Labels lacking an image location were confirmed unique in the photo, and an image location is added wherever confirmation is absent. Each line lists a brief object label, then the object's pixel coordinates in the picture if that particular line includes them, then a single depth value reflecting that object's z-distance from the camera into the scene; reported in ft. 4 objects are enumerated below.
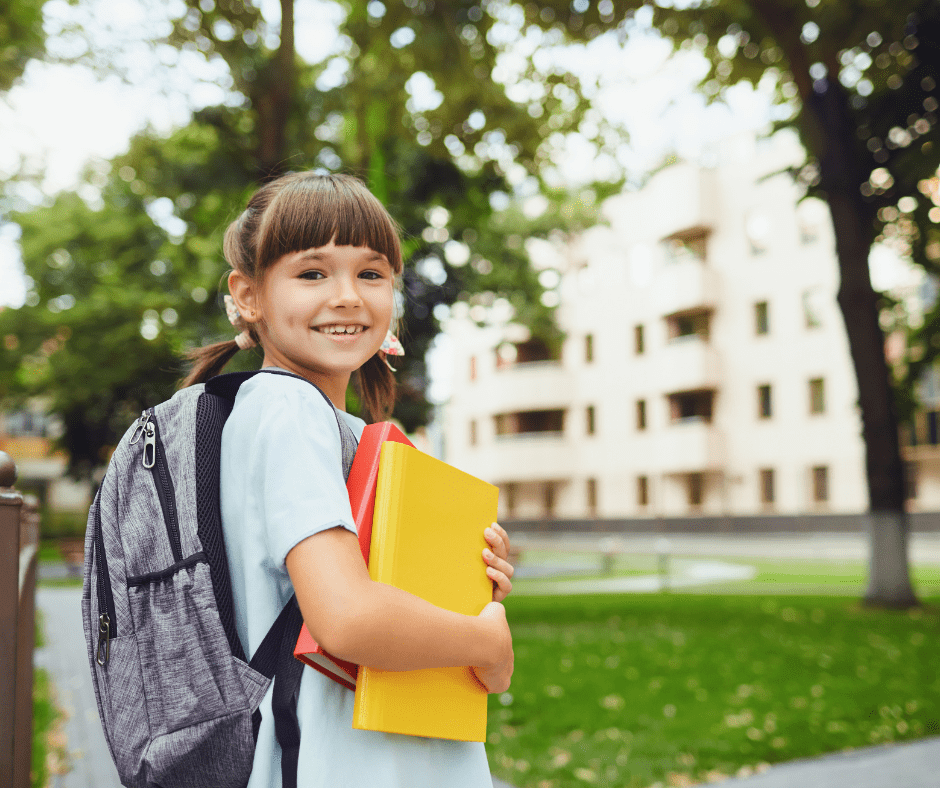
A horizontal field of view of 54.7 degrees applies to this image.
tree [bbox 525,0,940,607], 36.96
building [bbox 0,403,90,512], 172.35
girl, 4.17
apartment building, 121.19
